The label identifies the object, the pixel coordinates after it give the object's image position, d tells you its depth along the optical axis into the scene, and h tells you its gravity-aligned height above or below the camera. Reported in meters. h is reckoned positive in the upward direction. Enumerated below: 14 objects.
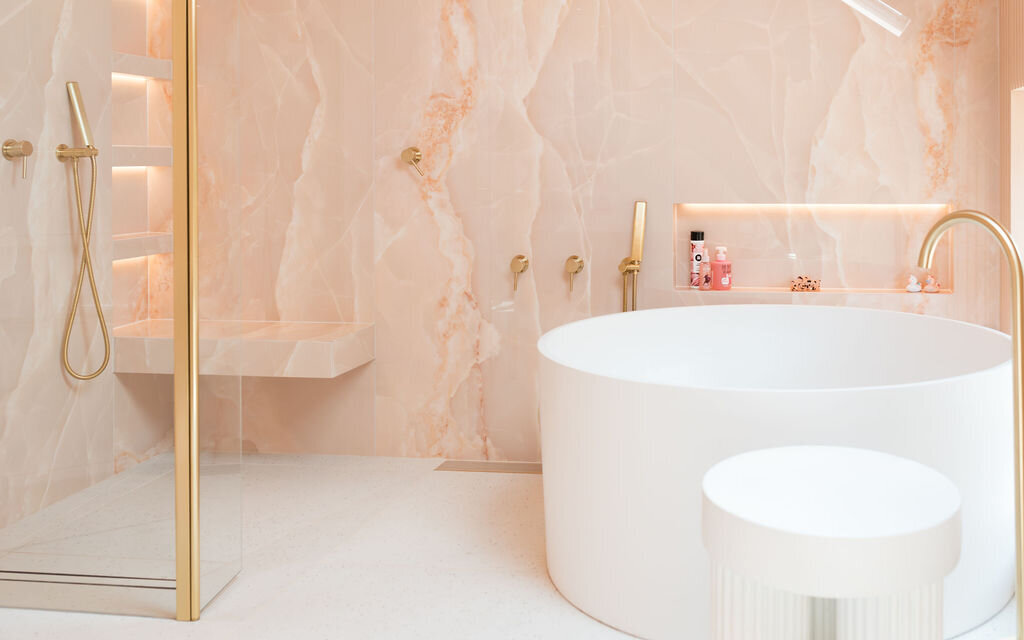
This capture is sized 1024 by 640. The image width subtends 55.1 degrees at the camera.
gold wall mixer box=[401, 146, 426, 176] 3.98 +0.66
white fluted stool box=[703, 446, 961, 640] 1.39 -0.34
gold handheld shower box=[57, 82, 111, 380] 2.41 +0.26
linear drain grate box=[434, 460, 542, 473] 3.95 -0.61
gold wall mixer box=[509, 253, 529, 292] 3.95 +0.21
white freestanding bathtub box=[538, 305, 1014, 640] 2.20 -0.34
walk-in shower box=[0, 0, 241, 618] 2.41 +0.03
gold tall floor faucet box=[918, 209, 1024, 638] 1.56 +0.03
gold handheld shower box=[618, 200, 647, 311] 3.84 +0.27
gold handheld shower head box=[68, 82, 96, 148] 2.40 +0.50
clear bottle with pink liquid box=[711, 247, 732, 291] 3.92 +0.18
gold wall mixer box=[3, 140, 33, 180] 2.40 +0.41
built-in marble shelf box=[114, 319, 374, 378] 2.50 -0.09
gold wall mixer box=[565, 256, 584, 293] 3.90 +0.21
